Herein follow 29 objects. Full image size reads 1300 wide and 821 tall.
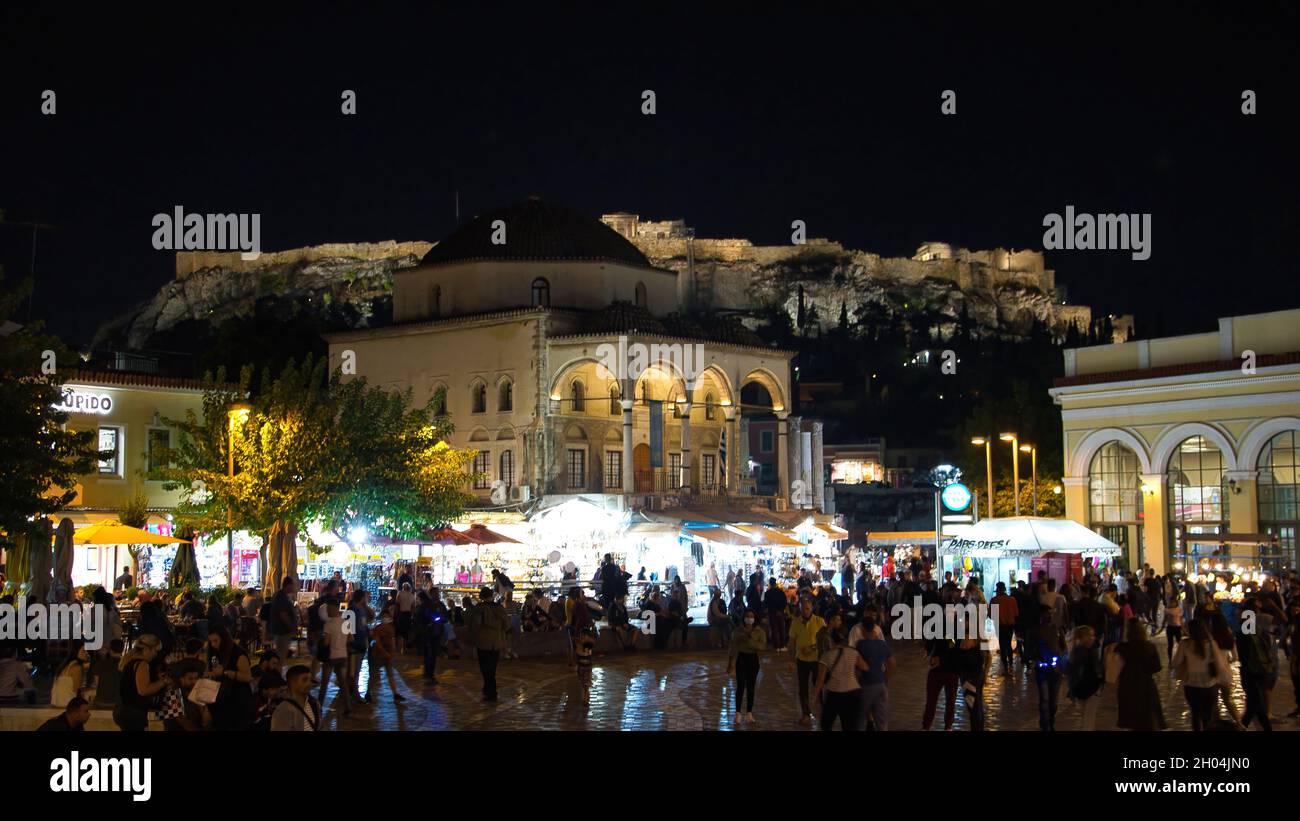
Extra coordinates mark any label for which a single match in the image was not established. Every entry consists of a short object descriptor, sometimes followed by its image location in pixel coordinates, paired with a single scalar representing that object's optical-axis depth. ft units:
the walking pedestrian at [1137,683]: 44.68
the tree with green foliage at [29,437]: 80.48
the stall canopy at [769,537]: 133.49
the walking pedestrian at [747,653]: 58.18
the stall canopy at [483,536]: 124.35
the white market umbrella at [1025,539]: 99.71
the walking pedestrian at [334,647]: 61.16
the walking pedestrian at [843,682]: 48.73
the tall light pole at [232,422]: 113.19
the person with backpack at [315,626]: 74.38
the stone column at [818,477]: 188.96
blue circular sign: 103.60
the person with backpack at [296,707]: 39.14
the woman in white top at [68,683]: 52.06
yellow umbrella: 97.30
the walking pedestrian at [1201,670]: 48.19
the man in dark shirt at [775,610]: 94.84
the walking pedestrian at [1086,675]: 48.49
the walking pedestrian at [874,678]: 48.75
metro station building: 129.59
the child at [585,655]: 63.36
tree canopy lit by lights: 114.32
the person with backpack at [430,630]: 74.13
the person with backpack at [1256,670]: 53.16
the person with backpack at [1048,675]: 53.36
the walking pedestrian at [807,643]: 59.82
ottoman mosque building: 169.27
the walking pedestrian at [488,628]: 63.93
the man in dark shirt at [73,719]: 41.37
